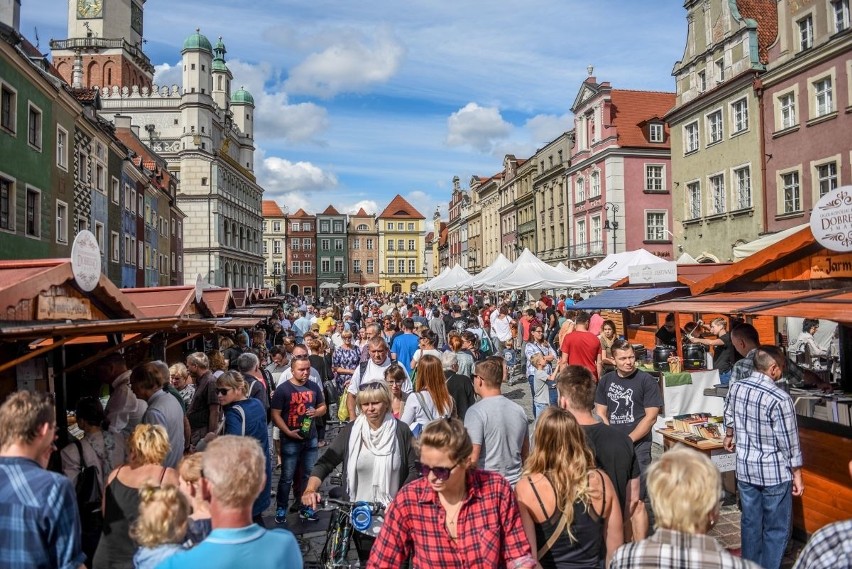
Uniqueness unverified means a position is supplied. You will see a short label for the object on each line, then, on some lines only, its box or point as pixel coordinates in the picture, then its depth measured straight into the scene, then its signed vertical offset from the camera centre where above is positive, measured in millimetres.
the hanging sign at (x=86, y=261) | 5996 +432
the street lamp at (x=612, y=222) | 37453 +4685
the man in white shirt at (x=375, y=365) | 7859 -724
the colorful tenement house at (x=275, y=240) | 104500 +10496
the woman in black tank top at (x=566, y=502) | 3238 -984
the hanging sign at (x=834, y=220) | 6301 +798
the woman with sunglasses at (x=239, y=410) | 5762 -924
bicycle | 4180 -1429
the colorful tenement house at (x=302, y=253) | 106375 +8469
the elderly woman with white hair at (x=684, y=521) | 2451 -827
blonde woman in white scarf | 4391 -1011
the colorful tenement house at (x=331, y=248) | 106375 +9255
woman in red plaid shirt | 2943 -969
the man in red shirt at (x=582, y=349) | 9352 -646
